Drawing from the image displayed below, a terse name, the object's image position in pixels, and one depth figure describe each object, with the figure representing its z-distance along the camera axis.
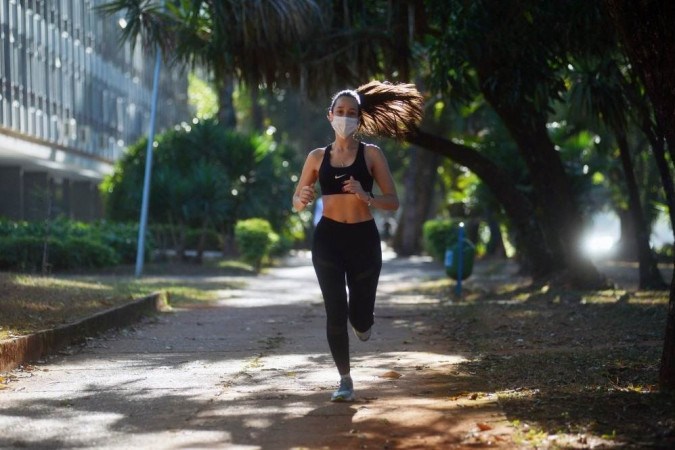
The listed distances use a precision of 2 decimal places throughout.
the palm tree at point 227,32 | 17.80
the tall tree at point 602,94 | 17.77
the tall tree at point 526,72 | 16.05
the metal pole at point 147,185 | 26.16
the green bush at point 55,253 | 22.50
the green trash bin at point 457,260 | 21.34
